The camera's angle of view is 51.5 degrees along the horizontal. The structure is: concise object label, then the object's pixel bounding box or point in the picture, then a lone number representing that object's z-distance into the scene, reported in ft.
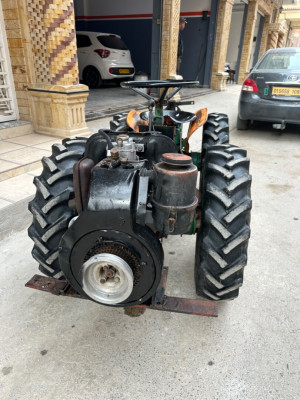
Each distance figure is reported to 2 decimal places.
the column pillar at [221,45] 40.15
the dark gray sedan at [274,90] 18.38
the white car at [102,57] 36.19
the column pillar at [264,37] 66.69
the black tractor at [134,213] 4.48
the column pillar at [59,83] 14.43
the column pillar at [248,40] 50.60
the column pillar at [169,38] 28.14
